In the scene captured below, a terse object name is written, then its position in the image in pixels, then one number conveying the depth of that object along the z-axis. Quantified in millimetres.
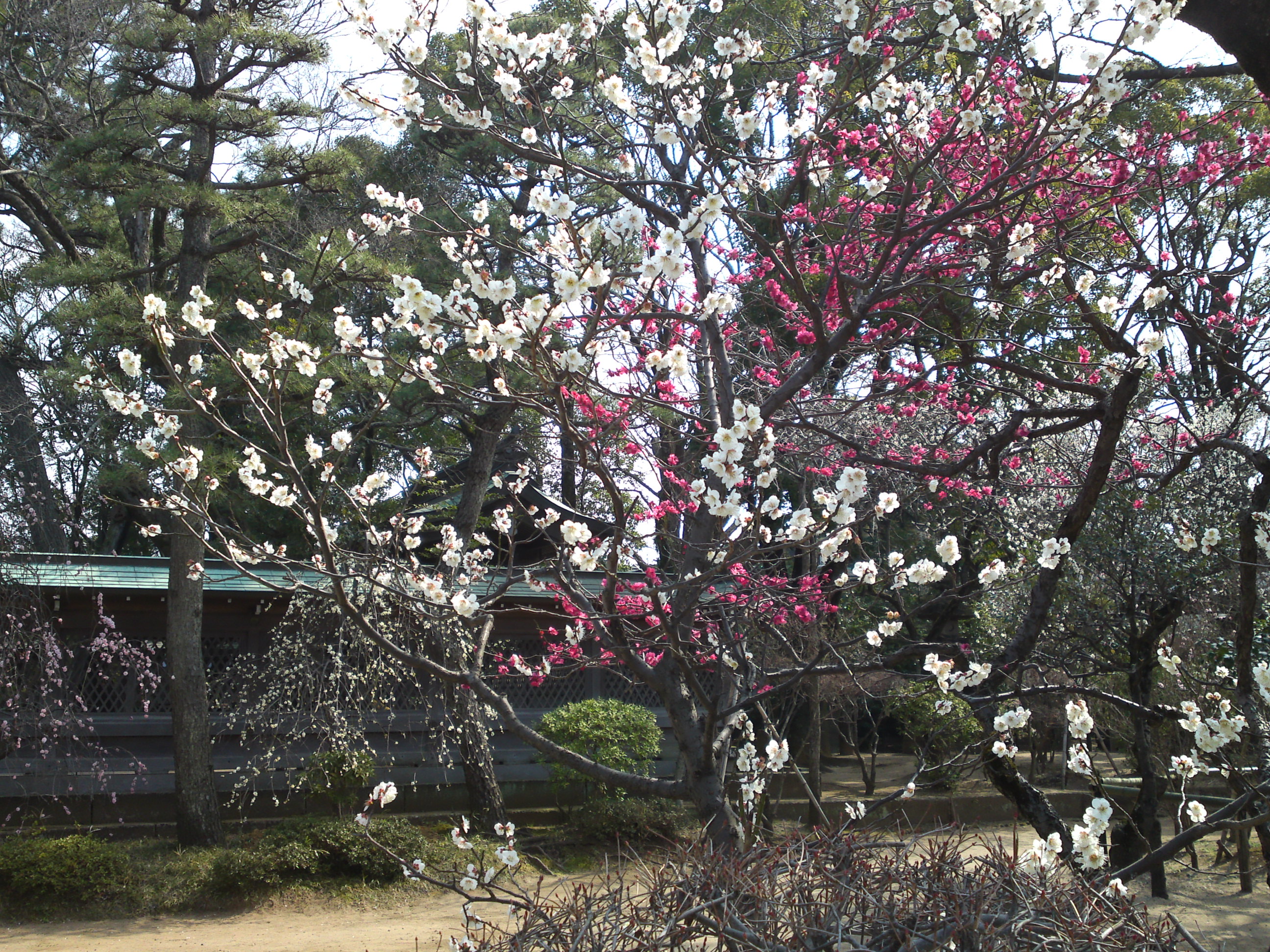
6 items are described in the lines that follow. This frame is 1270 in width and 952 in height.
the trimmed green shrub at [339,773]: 8641
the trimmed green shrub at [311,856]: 7602
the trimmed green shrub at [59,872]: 7215
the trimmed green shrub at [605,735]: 9781
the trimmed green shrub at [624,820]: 9430
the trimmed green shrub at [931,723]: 11328
